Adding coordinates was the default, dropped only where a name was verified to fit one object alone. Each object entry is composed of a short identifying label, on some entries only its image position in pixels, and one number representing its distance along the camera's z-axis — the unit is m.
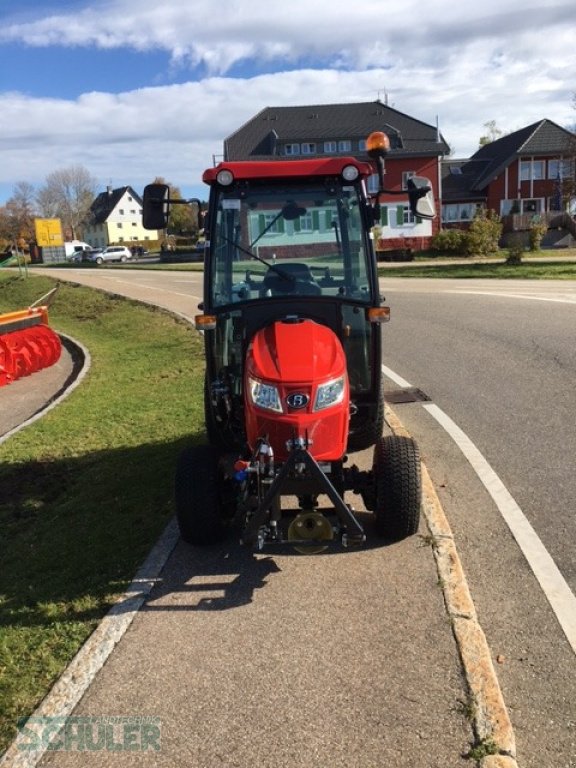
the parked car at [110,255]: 63.22
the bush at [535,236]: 40.34
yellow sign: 39.75
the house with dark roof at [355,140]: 49.00
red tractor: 4.03
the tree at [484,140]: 85.88
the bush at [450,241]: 39.72
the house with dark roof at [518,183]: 52.84
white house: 100.19
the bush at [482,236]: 38.66
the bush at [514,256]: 30.56
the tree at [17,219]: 80.81
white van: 82.64
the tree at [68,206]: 101.56
